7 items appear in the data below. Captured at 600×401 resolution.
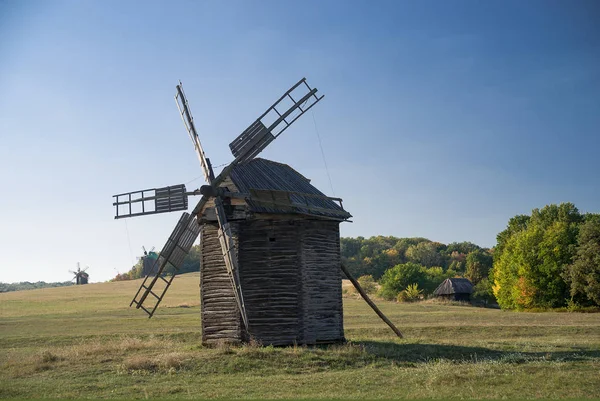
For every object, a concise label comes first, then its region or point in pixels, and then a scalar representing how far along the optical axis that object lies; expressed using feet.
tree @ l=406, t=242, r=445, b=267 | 383.45
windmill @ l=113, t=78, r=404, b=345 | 78.02
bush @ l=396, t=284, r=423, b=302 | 246.47
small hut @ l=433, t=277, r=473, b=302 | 239.71
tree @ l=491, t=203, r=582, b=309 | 197.16
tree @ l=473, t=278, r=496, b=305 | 264.62
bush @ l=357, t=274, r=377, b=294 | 281.13
